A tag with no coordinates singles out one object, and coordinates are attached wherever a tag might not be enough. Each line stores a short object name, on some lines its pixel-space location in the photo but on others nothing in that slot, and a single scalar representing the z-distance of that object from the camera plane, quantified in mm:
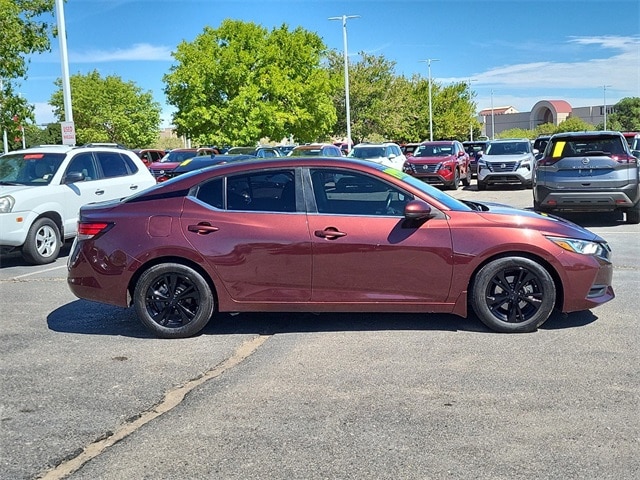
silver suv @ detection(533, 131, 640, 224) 12219
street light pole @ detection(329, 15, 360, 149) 42469
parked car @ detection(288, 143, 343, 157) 24531
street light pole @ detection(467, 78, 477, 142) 74388
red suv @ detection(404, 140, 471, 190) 23391
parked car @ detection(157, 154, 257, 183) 18686
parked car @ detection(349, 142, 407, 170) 24484
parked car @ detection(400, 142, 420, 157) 32312
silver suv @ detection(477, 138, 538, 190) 22266
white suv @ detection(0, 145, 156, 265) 10188
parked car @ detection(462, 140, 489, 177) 29706
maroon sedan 5781
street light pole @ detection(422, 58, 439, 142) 62281
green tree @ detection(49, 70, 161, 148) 57469
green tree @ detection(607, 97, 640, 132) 97438
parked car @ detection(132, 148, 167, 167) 32375
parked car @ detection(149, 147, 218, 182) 23828
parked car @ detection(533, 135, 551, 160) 23250
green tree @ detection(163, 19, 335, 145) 41781
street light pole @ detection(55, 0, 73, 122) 17484
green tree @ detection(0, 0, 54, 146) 18438
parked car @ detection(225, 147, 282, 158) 26788
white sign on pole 17188
